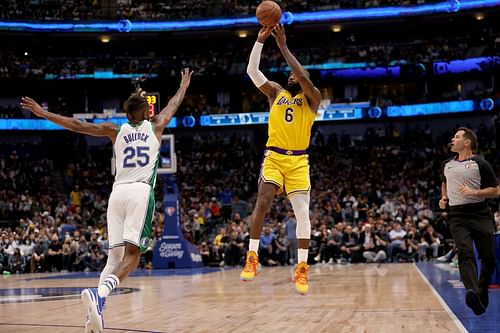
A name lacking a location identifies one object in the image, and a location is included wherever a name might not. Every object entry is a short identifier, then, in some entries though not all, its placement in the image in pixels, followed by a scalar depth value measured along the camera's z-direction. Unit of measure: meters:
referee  7.92
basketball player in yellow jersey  7.40
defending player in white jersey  6.57
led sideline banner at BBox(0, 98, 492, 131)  31.73
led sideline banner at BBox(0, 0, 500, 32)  31.70
